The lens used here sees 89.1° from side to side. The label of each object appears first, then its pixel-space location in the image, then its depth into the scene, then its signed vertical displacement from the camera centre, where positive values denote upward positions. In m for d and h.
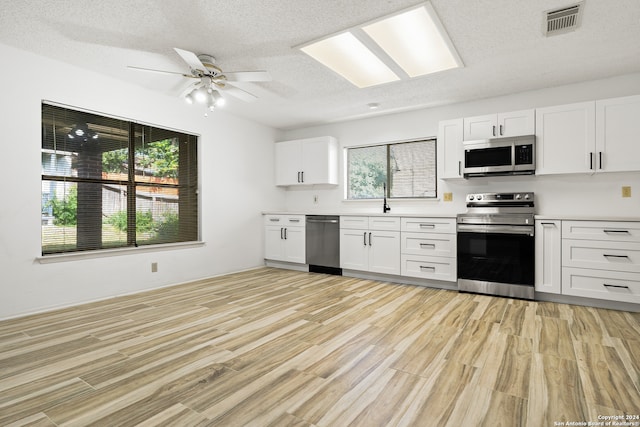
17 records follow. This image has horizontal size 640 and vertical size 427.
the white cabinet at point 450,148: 4.14 +0.78
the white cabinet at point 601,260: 3.08 -0.51
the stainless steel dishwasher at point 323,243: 4.87 -0.53
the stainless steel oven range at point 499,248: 3.52 -0.44
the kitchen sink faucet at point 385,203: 4.95 +0.08
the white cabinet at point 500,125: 3.73 +0.99
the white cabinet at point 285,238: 5.16 -0.48
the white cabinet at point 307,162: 5.32 +0.80
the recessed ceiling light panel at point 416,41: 2.52 +1.48
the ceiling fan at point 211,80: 3.00 +1.26
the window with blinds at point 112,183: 3.27 +0.30
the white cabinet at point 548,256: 3.39 -0.51
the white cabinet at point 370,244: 4.36 -0.49
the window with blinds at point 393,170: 4.76 +0.60
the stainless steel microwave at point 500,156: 3.71 +0.61
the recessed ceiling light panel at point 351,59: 2.91 +1.49
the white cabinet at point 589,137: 3.30 +0.76
